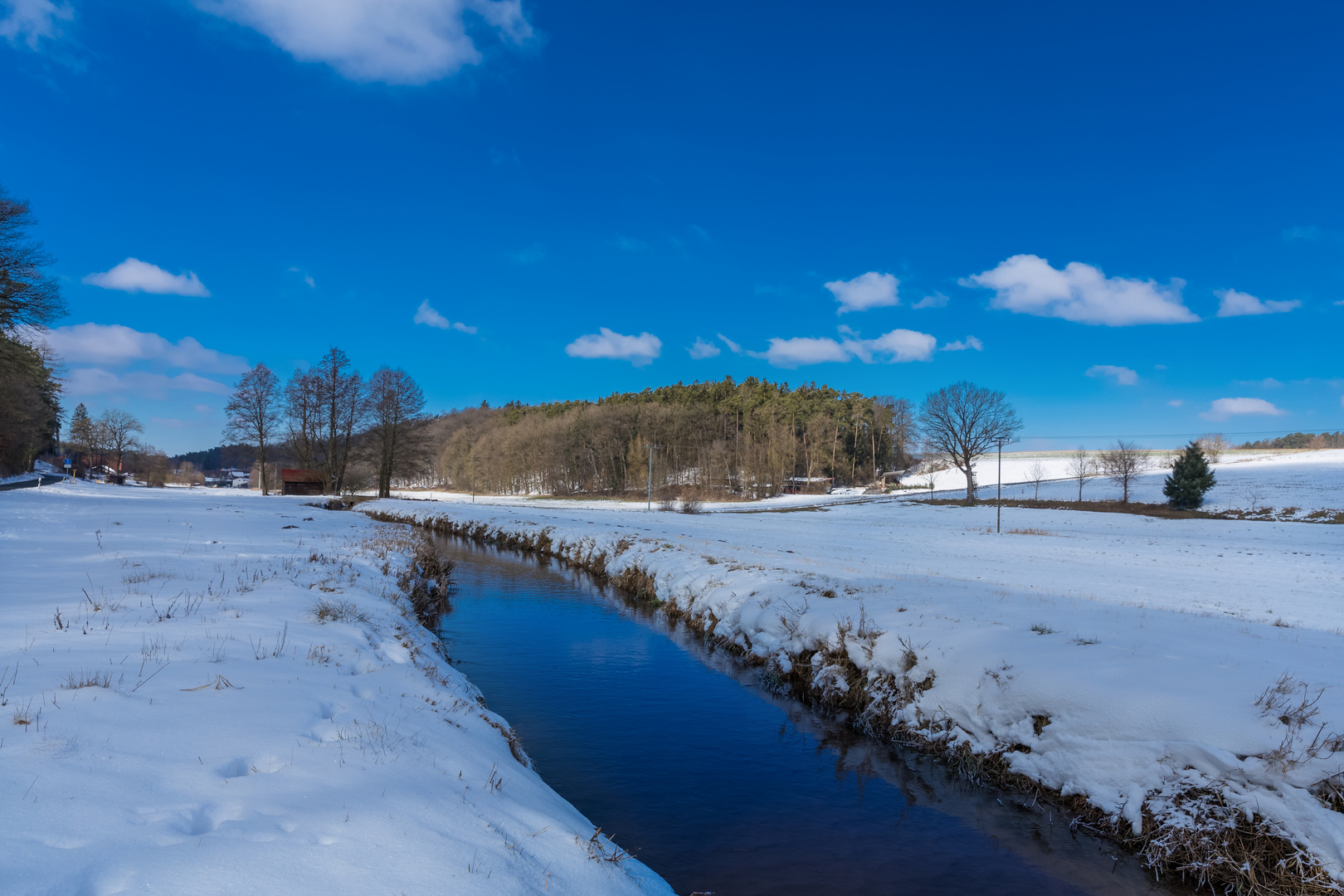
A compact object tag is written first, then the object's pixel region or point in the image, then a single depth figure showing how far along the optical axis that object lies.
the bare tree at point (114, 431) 91.25
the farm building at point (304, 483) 57.31
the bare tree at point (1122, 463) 62.44
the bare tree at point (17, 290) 22.42
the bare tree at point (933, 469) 98.29
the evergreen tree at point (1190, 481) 53.94
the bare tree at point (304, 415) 56.78
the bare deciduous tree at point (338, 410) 55.91
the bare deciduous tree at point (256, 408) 55.00
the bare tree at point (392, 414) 55.69
